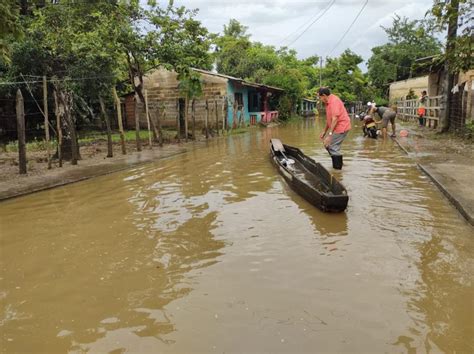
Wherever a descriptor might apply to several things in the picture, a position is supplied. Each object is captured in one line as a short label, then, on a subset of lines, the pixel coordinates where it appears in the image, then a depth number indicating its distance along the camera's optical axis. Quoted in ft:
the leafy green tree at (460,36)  32.96
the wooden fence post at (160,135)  55.62
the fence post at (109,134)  42.91
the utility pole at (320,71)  179.63
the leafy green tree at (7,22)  23.71
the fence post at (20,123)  32.09
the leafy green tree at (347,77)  189.47
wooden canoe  21.40
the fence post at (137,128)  49.14
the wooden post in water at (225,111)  76.90
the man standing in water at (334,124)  30.22
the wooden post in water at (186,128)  61.63
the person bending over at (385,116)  57.82
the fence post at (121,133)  46.31
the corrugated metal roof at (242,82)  83.99
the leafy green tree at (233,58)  135.95
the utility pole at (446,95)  54.65
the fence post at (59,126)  37.35
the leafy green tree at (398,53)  166.20
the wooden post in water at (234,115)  86.74
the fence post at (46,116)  34.72
